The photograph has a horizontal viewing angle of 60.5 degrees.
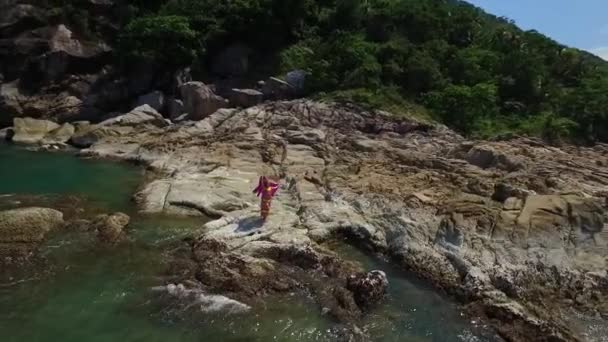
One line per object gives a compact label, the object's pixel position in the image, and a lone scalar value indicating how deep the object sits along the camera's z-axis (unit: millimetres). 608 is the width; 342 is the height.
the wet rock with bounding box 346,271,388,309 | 13711
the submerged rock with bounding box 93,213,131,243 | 16938
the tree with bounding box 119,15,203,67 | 41312
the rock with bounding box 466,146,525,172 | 23984
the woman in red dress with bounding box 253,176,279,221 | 18062
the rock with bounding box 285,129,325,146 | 28359
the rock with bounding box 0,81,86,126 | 38938
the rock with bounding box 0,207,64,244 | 16144
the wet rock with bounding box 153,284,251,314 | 12852
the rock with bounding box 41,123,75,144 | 34344
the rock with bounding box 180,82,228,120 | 35844
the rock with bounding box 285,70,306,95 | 37938
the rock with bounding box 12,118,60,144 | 34531
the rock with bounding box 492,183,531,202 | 18969
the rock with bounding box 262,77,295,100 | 37344
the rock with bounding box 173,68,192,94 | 40516
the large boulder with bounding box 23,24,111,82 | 40938
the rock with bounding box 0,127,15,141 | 35312
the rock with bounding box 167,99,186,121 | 37188
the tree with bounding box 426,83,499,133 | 33875
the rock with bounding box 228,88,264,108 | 36375
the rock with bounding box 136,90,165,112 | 38750
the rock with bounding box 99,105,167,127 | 34188
